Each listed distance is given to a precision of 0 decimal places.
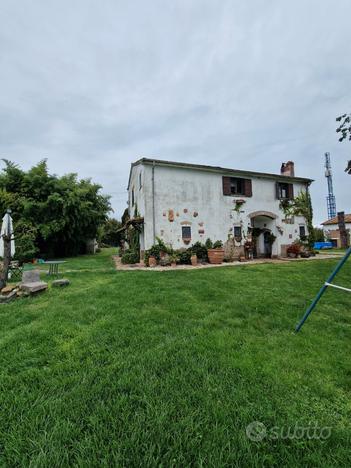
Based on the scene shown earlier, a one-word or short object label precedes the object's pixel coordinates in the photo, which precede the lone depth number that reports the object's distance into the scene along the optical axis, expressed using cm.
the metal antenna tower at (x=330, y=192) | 3125
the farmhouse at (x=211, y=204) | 1162
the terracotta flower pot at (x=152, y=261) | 1089
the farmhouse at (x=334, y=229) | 2541
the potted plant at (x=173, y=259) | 1118
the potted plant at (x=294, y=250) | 1392
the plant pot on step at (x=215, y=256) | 1180
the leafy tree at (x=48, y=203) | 1463
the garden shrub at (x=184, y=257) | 1163
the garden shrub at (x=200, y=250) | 1210
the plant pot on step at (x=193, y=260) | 1134
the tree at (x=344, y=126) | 731
